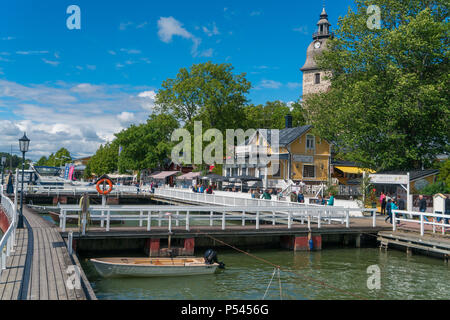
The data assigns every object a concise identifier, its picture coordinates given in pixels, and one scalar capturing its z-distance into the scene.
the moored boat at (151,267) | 13.67
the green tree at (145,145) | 73.00
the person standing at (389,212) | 24.50
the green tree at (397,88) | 33.84
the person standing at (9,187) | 42.59
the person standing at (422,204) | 23.20
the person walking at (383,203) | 29.02
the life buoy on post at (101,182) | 20.47
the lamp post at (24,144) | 17.22
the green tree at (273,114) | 81.94
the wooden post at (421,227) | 20.02
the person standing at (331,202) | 27.88
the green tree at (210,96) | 60.44
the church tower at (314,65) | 87.34
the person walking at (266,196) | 33.28
